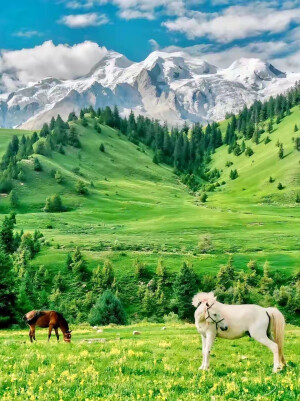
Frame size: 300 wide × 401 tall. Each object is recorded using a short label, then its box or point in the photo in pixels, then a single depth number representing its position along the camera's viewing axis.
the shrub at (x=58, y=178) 179.62
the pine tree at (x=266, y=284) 77.05
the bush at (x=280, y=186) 197.98
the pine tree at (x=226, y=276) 78.25
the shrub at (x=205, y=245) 101.62
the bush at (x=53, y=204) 150.77
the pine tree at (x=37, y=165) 184.25
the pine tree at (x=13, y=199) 151.38
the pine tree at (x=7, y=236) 94.75
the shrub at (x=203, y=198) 186.27
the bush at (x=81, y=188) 173.88
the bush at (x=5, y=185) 162.75
